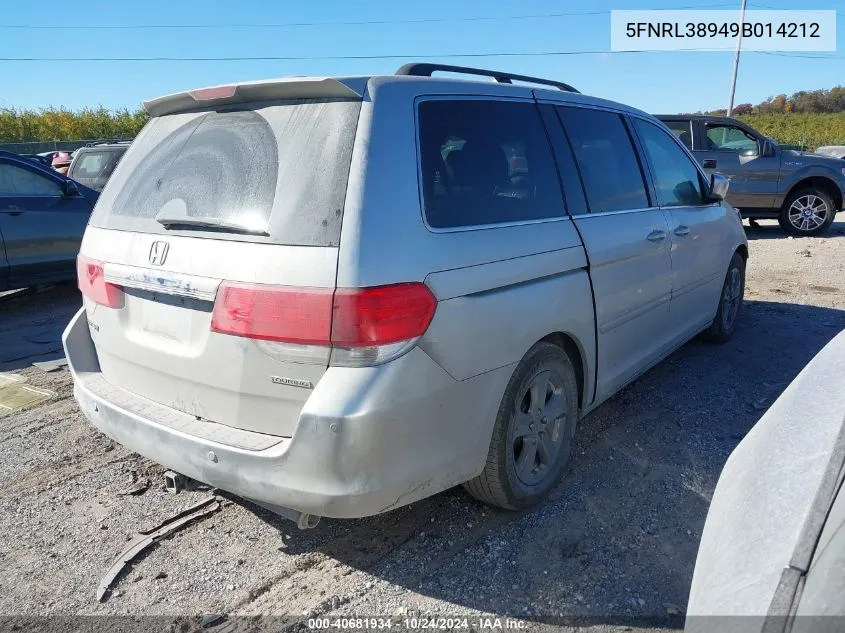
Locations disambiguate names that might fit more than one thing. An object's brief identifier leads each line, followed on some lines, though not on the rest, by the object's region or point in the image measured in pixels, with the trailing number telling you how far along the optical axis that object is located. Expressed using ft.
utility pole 100.17
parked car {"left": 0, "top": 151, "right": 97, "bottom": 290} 23.18
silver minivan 7.35
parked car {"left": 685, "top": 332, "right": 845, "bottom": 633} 4.32
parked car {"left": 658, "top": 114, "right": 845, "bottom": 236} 38.09
